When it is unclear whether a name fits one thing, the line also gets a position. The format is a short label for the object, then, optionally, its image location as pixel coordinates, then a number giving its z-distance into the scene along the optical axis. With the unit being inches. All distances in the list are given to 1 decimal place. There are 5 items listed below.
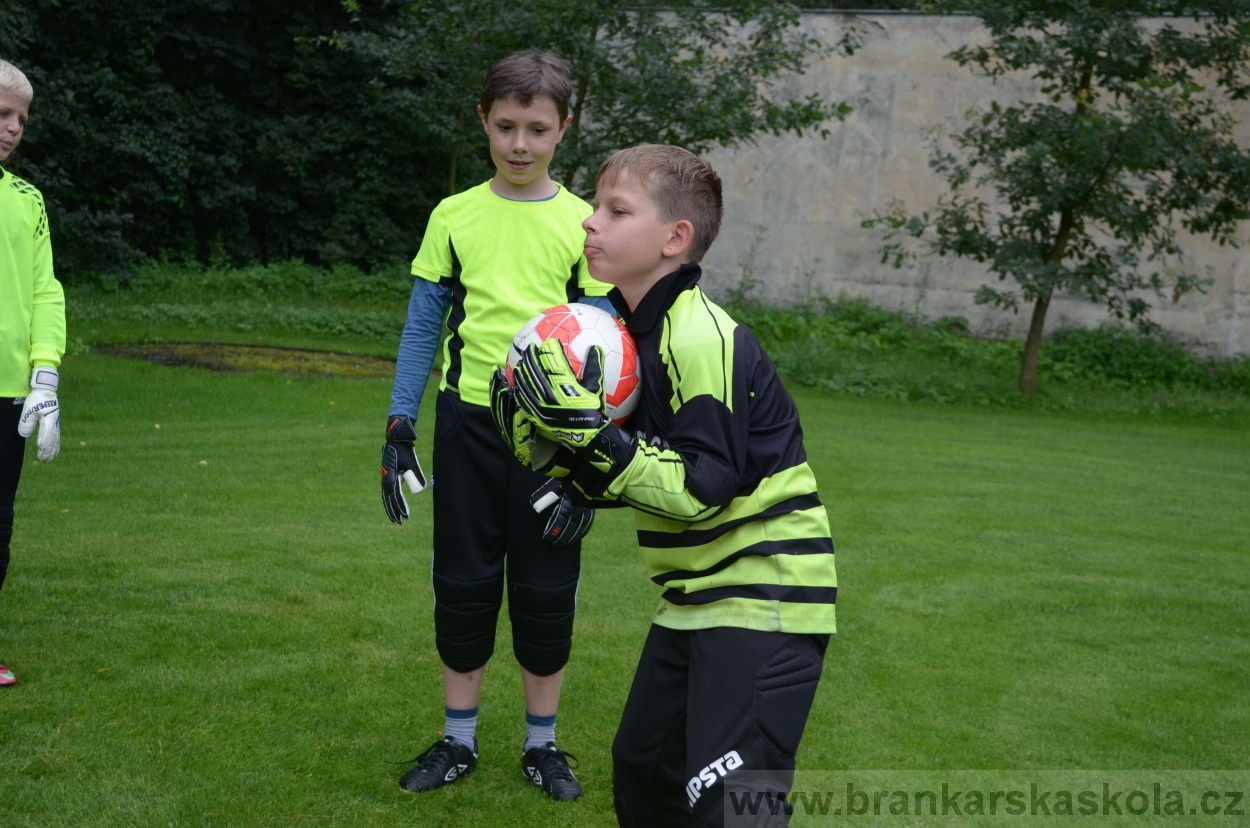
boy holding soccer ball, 98.5
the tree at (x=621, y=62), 525.7
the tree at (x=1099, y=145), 553.9
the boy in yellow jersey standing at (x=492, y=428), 144.6
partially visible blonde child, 159.6
